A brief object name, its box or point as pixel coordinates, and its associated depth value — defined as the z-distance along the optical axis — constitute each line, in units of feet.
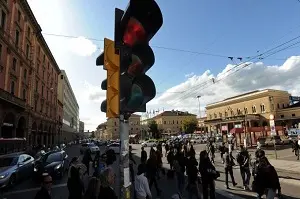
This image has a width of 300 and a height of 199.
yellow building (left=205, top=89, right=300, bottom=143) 130.17
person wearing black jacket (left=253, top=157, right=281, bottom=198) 15.71
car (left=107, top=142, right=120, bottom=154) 84.98
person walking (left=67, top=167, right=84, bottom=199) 16.06
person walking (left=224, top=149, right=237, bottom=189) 25.40
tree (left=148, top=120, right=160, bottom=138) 220.54
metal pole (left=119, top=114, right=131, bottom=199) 6.71
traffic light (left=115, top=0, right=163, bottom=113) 6.23
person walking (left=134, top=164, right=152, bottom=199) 14.15
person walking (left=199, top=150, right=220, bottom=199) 18.24
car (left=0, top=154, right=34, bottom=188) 28.60
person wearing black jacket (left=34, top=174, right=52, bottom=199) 11.40
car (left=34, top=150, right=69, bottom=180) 33.24
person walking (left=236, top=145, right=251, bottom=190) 24.72
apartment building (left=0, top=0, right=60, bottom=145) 66.65
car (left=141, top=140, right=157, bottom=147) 138.80
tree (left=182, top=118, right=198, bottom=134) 204.87
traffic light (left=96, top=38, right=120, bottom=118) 7.03
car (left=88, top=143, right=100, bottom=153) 83.41
